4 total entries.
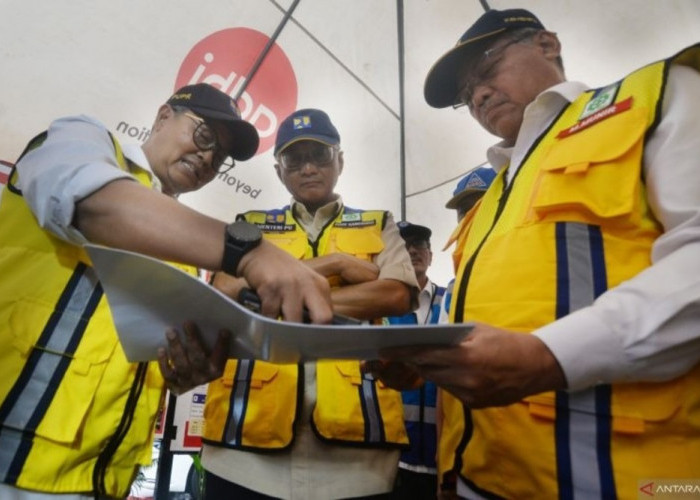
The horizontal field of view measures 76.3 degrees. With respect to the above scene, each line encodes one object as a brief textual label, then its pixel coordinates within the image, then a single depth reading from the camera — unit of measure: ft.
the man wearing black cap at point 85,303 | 2.34
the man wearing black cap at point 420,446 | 6.73
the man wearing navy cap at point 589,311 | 2.10
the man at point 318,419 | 3.91
